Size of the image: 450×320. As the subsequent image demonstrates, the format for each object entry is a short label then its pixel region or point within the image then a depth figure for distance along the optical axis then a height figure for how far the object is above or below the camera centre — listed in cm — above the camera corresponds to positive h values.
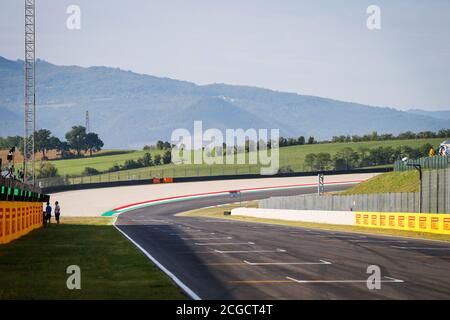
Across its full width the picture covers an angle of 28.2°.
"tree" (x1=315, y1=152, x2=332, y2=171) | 18325 -12
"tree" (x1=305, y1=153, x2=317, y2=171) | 18522 +9
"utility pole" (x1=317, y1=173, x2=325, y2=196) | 9876 -284
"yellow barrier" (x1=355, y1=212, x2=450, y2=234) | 4944 -373
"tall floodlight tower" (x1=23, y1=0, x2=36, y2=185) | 8578 +1001
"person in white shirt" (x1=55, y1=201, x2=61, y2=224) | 7082 -408
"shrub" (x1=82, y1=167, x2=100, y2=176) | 19274 -284
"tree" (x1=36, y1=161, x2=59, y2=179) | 19535 -311
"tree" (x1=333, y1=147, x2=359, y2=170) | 18191 +41
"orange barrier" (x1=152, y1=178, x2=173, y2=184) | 15125 -337
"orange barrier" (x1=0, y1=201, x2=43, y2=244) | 3803 -305
